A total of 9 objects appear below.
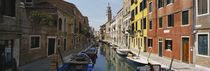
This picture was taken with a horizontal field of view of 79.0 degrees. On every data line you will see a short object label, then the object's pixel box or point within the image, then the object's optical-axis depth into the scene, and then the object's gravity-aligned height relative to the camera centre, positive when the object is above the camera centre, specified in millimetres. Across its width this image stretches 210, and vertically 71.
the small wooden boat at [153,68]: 8569 -2288
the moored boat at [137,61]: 12453 -2771
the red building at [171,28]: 12227 +695
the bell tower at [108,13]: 92875 +15735
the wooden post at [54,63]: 9414 -2133
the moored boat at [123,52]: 19934 -2778
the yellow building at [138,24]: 21844 +2011
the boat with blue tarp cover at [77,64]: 10256 -2554
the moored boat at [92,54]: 18370 -2805
